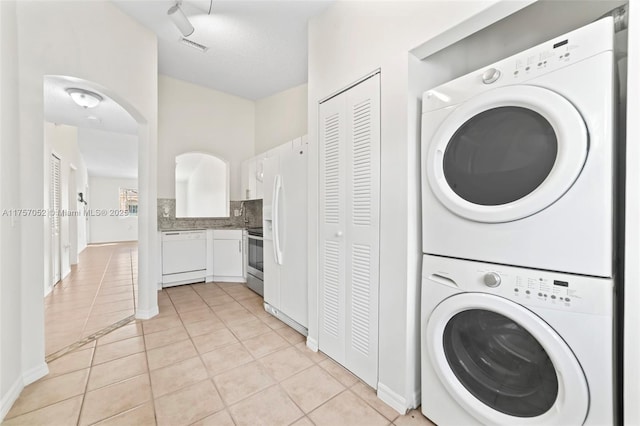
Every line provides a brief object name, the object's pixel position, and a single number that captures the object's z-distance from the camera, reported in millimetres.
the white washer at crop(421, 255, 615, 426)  904
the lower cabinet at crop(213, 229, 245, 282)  4117
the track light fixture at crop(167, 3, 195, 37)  2248
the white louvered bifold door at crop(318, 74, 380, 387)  1672
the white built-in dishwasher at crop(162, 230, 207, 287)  3734
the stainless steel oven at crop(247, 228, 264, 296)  3426
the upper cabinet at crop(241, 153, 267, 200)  3879
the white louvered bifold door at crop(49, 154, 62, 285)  3785
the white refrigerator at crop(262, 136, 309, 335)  2348
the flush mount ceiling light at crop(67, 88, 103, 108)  2973
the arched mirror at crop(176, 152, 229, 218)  4141
